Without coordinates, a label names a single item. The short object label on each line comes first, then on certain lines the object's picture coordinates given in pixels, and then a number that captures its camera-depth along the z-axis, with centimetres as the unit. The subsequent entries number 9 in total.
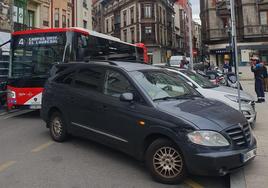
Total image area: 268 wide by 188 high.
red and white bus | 1051
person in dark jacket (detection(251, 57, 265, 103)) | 1318
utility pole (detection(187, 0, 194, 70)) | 1876
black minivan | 456
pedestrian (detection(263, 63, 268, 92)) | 1674
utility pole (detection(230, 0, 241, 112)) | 731
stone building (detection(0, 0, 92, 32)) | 2395
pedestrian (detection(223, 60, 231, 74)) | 1915
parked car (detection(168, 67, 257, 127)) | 814
